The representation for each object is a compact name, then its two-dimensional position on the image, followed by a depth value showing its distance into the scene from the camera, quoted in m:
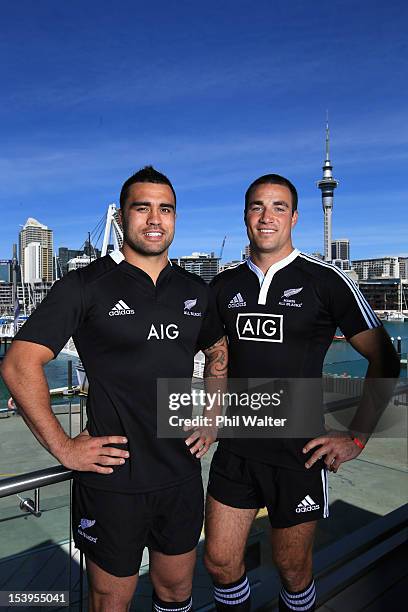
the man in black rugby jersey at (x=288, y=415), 2.36
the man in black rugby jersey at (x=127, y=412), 1.88
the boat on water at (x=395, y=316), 109.94
